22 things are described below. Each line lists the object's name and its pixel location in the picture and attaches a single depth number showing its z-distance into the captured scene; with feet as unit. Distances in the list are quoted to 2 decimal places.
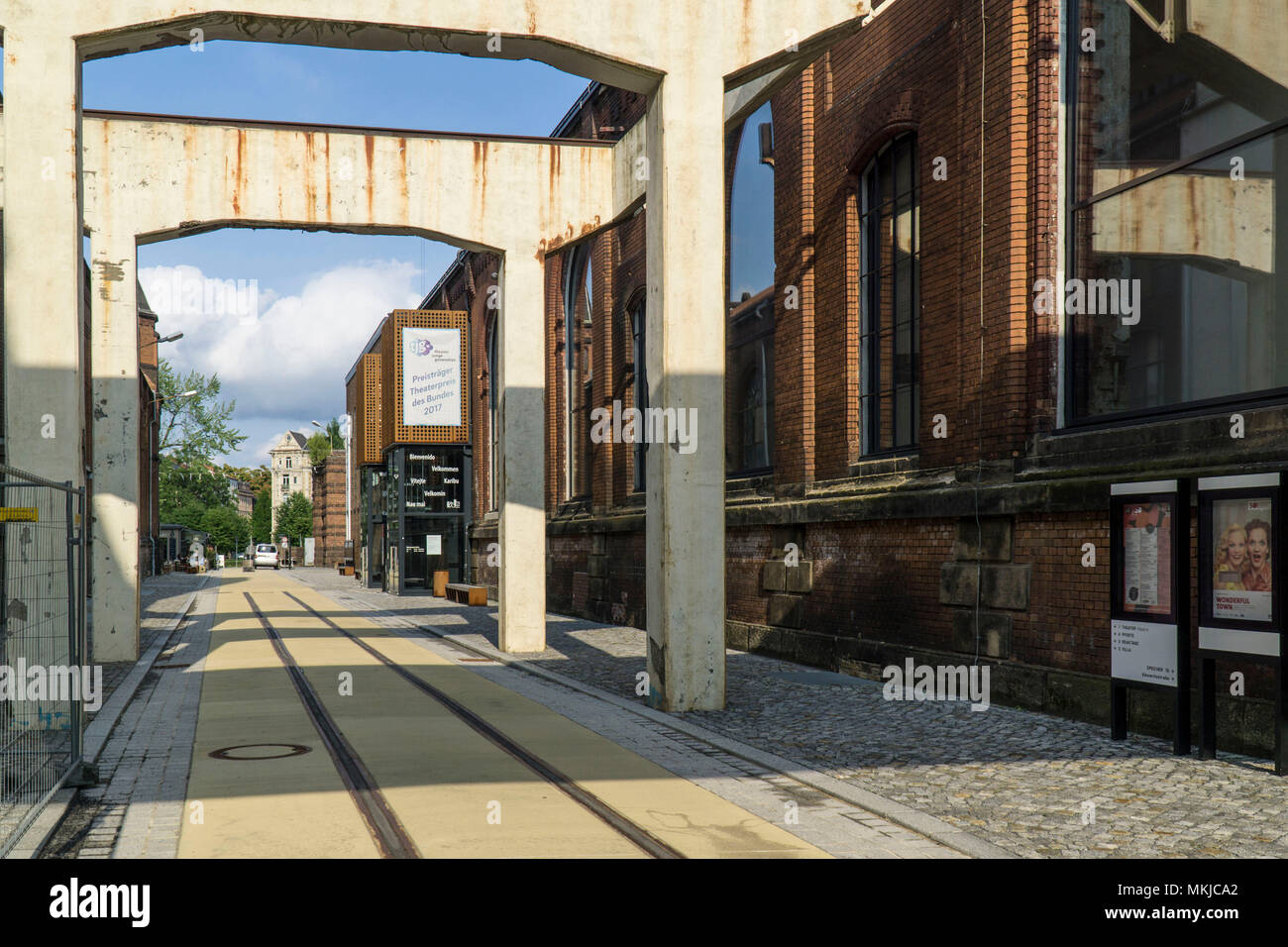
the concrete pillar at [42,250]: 33.58
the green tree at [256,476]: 412.18
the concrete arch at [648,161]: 34.06
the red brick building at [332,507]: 342.44
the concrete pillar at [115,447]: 52.60
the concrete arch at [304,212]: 53.78
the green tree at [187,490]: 250.37
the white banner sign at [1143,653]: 27.96
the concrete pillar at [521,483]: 56.80
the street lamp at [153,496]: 175.94
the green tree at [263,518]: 461.78
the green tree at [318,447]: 424.79
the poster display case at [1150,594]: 27.81
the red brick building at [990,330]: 31.94
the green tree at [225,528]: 353.10
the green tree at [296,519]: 380.37
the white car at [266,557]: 270.05
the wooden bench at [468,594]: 97.81
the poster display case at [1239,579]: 25.45
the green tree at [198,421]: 244.83
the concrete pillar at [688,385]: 36.70
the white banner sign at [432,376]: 118.83
